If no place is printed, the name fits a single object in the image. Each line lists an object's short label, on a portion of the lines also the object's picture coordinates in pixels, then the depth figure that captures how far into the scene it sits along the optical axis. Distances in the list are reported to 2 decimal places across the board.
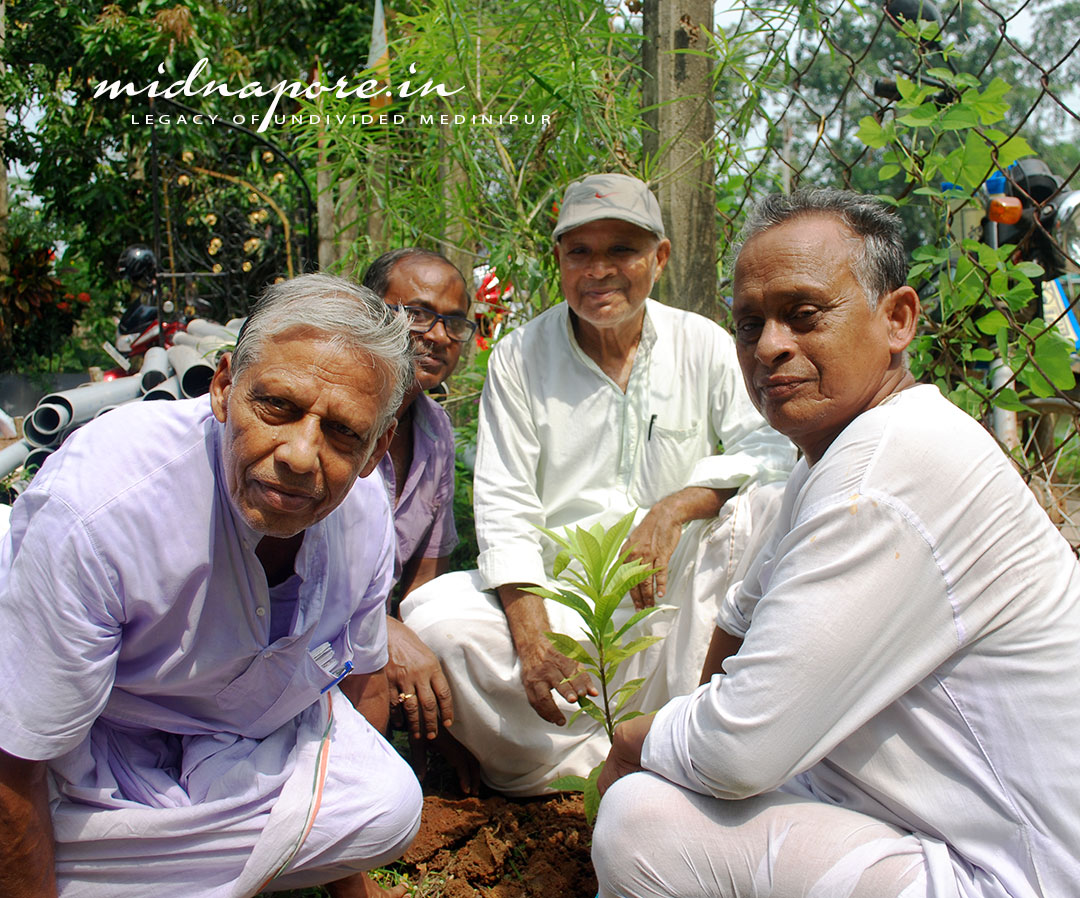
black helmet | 10.32
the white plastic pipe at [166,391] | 3.56
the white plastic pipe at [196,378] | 3.48
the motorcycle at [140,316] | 7.49
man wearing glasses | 2.93
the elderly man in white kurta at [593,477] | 2.54
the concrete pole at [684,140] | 2.70
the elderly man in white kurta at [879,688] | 1.36
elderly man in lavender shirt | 1.58
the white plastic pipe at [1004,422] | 3.11
